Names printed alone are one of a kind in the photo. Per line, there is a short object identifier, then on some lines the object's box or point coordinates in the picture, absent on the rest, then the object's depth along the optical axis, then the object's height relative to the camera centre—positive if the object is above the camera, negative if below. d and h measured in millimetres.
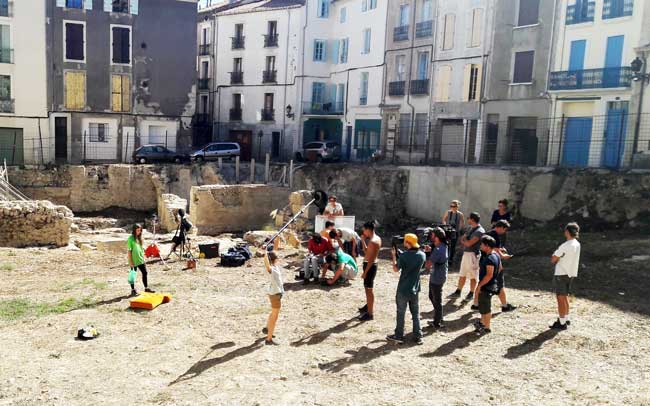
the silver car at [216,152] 35312 -1350
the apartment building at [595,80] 24891 +3049
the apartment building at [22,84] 33688 +1986
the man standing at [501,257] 10414 -1973
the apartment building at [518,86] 28656 +2949
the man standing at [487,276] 9555 -2135
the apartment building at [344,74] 37969 +4158
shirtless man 10516 -2267
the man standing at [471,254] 11375 -2171
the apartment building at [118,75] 35188 +2960
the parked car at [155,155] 33844 -1657
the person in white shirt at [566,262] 9961 -1905
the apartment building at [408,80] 34312 +3539
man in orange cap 9266 -2134
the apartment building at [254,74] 41750 +4158
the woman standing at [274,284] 9430 -2393
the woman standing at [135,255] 12250 -2666
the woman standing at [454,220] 13883 -1843
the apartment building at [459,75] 31172 +3646
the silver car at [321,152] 36094 -1028
